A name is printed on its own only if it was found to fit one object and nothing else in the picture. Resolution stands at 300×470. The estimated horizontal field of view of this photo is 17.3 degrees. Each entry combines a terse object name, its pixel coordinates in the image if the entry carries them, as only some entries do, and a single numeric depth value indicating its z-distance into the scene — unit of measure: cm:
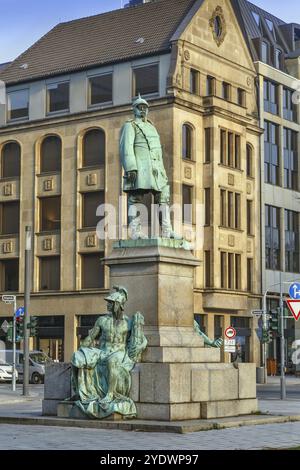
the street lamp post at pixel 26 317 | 3372
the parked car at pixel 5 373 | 4775
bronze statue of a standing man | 1892
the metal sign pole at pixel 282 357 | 3128
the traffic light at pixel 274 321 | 3231
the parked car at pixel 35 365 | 4653
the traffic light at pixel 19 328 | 3556
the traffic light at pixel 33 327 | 3425
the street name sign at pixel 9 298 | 3856
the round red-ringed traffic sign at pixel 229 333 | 4234
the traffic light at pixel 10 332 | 3816
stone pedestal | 1686
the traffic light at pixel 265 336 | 4272
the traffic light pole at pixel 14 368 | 3663
